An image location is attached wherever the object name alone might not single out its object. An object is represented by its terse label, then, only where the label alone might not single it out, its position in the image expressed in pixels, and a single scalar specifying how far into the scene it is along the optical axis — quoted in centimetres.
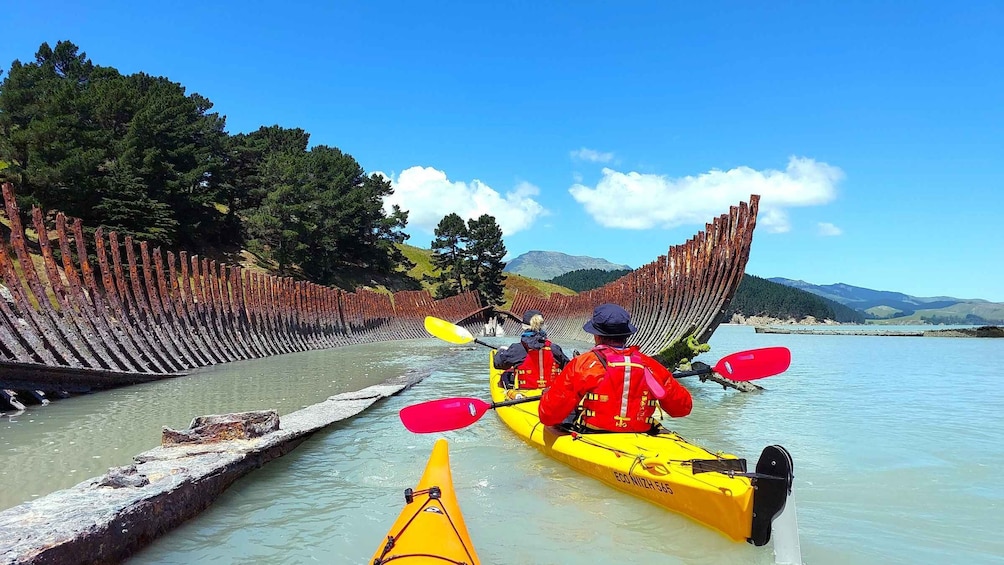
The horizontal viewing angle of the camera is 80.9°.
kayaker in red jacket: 625
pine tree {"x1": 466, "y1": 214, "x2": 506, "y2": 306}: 7262
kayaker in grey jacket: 1020
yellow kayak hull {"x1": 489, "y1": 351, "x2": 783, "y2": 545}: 493
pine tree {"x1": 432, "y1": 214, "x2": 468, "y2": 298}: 7344
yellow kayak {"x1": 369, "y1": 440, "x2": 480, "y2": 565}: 365
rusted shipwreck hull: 1176
